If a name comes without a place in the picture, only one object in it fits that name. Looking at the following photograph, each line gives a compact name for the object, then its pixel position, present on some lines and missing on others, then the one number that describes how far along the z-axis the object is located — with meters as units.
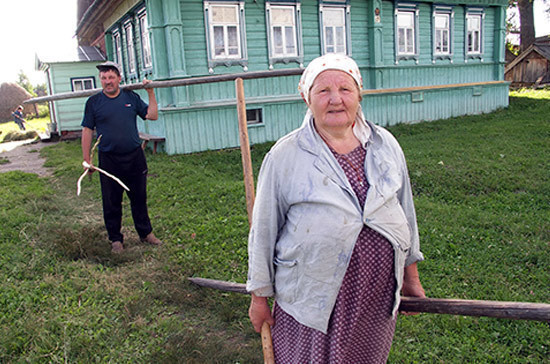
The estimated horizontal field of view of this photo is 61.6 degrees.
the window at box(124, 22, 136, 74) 13.30
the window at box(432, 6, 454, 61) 14.83
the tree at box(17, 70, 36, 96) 57.73
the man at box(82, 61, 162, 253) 5.13
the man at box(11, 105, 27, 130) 27.15
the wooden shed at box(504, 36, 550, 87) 24.55
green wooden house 10.91
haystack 35.66
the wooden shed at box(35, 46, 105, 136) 17.09
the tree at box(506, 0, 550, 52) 25.03
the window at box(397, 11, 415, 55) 13.95
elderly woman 2.04
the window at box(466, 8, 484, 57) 15.70
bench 11.05
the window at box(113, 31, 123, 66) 14.96
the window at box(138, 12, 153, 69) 11.71
